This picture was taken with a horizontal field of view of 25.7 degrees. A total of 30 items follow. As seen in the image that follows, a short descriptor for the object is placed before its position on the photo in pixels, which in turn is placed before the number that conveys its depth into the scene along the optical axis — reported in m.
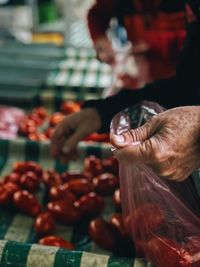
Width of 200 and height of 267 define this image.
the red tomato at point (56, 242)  1.03
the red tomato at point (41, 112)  2.12
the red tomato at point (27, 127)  1.95
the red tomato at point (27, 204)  1.24
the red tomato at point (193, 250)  0.78
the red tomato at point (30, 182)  1.35
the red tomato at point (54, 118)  2.01
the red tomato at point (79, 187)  1.28
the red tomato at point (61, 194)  1.23
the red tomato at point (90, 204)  1.20
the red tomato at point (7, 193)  1.27
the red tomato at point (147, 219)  0.82
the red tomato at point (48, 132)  1.85
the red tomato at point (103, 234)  1.06
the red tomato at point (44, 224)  1.15
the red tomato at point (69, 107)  2.11
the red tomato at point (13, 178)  1.36
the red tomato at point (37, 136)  1.78
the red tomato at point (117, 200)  1.23
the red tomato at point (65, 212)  1.18
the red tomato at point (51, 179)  1.36
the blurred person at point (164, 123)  0.68
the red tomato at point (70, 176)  1.39
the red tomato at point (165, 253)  0.78
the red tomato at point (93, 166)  1.42
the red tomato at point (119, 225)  1.05
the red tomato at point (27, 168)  1.43
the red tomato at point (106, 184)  1.33
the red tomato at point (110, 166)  1.41
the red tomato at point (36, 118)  2.04
